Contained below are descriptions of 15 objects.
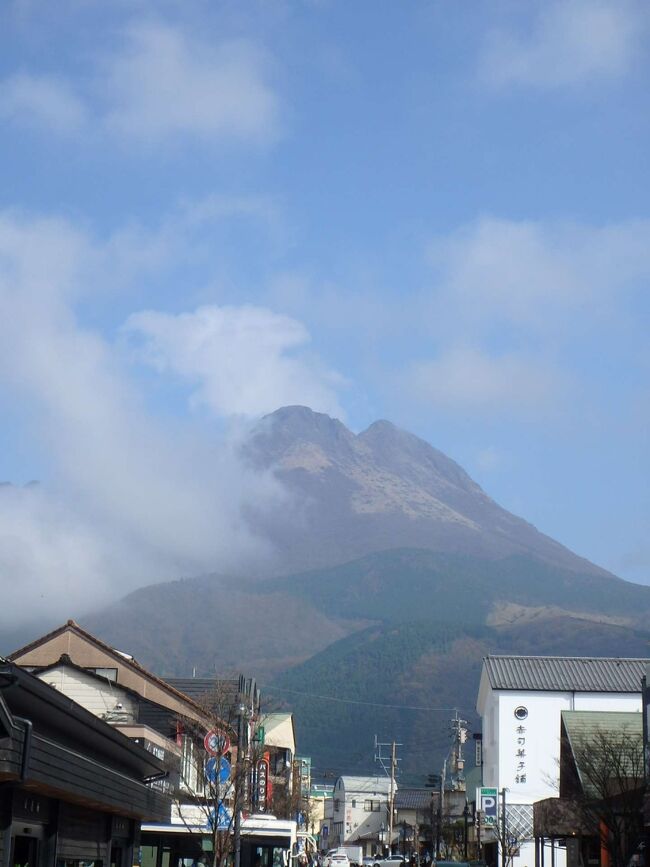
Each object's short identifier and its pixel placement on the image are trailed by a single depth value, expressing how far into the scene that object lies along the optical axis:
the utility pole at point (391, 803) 111.30
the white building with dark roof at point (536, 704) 78.75
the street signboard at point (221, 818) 36.47
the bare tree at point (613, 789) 35.34
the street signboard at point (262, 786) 62.29
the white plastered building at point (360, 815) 185.25
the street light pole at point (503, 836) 56.26
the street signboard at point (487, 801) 54.62
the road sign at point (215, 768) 34.67
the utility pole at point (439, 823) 90.21
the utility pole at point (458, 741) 98.50
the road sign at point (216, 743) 34.16
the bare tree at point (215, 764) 37.12
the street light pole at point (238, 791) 33.12
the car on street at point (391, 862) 75.30
